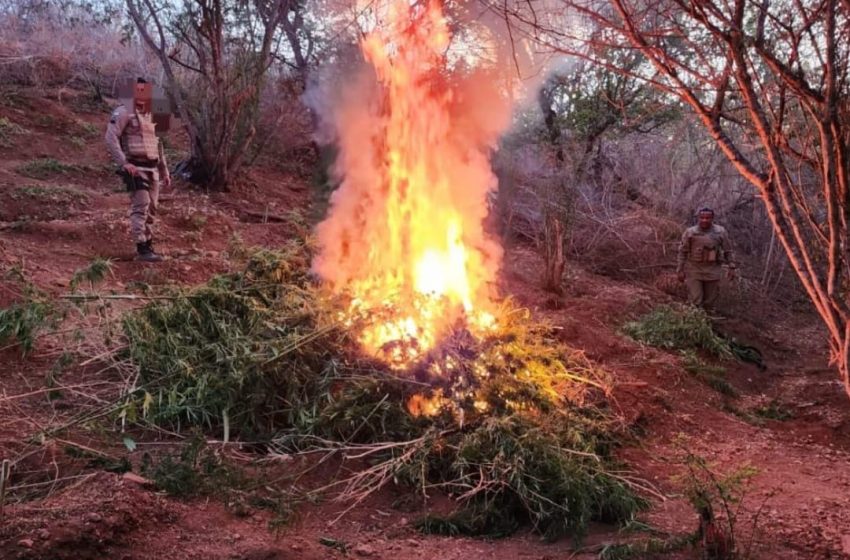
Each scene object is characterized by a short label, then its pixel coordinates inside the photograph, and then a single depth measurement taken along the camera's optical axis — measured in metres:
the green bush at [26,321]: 4.79
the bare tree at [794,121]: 2.28
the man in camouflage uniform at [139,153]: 6.87
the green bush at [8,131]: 11.33
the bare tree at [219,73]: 10.06
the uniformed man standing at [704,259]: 8.84
